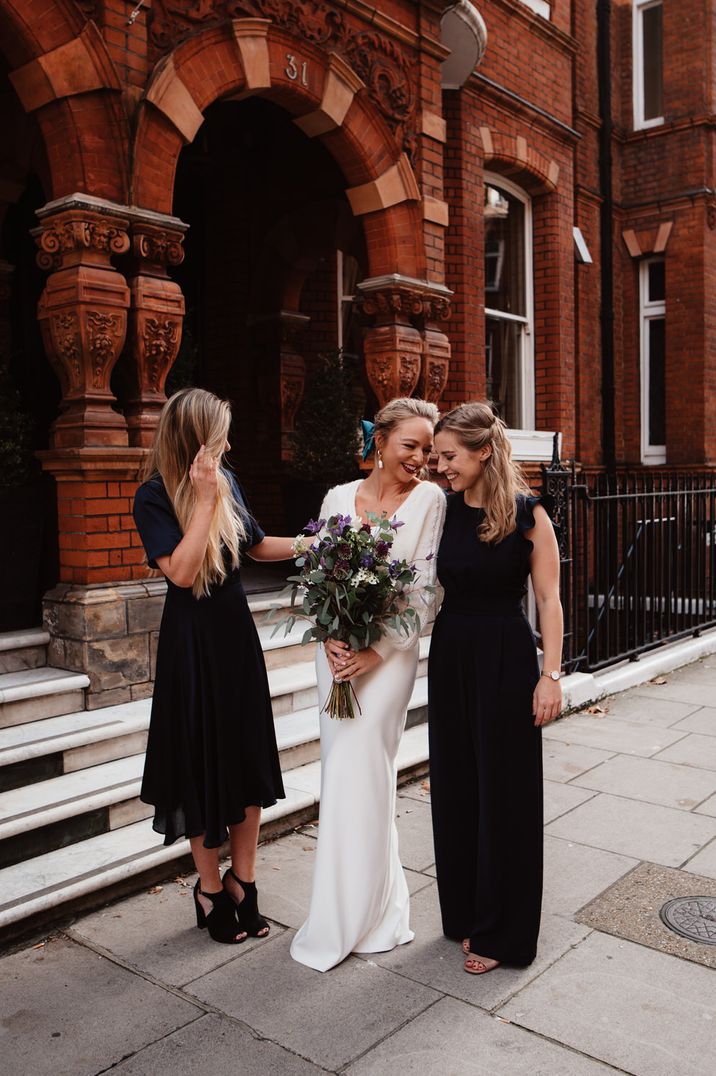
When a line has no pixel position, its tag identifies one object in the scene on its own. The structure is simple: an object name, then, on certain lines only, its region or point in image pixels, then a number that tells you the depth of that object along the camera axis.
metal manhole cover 3.50
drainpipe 12.08
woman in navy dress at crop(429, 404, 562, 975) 3.25
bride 3.28
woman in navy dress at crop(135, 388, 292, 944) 3.25
